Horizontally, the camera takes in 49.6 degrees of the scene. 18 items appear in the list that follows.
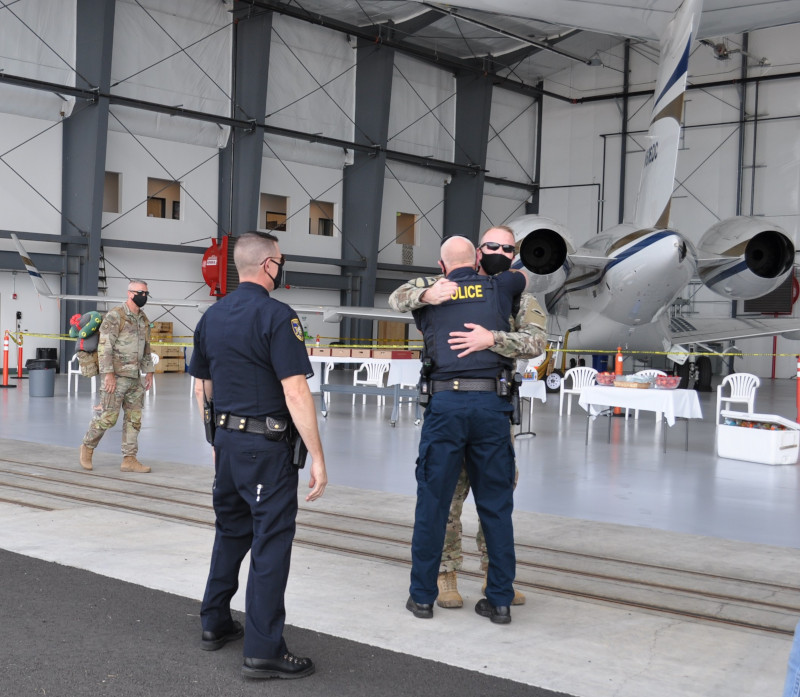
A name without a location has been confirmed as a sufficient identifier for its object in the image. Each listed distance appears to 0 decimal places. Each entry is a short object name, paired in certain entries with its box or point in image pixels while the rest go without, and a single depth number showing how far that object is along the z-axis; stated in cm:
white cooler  914
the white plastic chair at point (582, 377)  1405
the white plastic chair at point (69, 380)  1566
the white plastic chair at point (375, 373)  1505
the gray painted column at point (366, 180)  2630
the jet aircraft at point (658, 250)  1245
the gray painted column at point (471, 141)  2984
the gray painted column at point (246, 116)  2347
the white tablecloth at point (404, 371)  1308
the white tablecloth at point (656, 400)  1002
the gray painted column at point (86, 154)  2039
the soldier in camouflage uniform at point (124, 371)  784
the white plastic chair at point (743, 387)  1226
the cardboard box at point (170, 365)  2303
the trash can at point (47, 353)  2038
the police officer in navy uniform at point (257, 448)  337
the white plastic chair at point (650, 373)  1088
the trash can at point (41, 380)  1496
